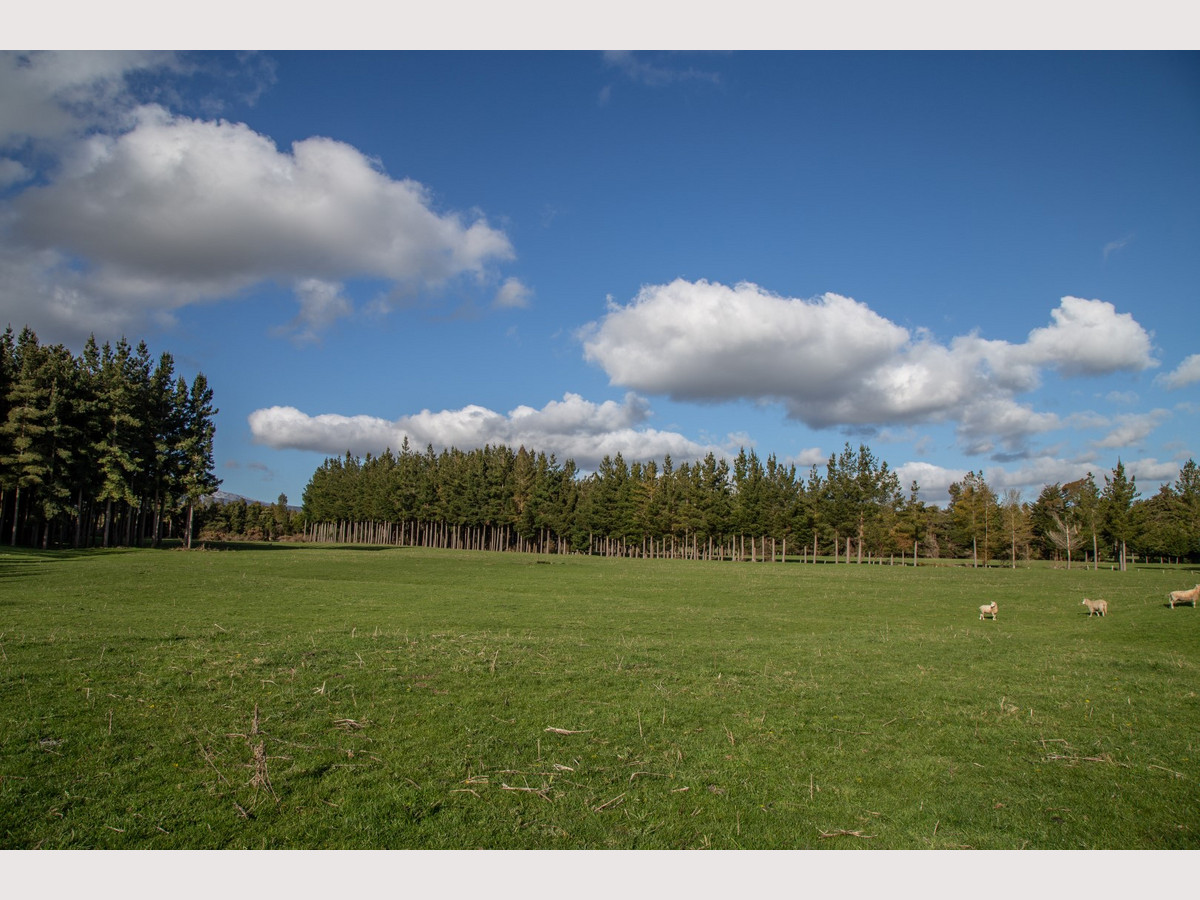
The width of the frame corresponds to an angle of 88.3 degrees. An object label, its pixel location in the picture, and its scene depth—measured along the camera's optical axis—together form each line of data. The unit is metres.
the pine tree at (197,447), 75.69
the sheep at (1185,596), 27.66
